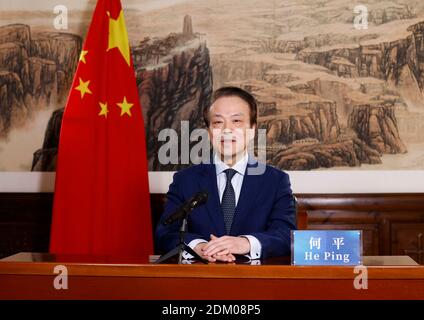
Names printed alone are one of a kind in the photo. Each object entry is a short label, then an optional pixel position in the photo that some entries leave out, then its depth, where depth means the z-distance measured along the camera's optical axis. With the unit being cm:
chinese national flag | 362
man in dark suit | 267
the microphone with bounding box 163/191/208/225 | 211
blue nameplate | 205
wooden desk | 197
